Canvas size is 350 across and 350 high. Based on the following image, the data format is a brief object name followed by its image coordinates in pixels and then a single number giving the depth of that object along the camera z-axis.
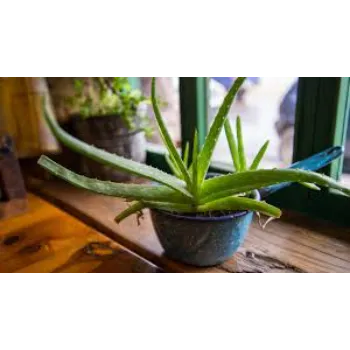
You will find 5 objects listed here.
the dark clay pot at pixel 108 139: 0.75
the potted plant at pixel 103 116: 0.75
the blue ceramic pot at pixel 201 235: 0.39
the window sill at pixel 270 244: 0.46
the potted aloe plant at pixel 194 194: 0.37
